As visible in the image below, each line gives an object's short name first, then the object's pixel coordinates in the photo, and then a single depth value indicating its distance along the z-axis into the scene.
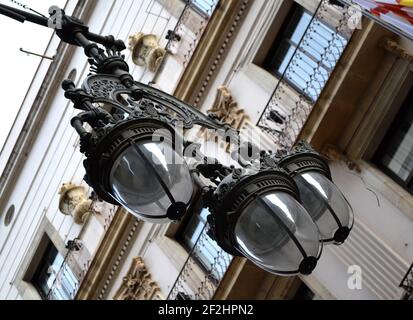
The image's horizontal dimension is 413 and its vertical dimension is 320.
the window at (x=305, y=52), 10.20
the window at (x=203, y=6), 12.86
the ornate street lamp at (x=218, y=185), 4.18
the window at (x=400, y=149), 9.47
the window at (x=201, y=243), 11.13
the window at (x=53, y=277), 14.43
